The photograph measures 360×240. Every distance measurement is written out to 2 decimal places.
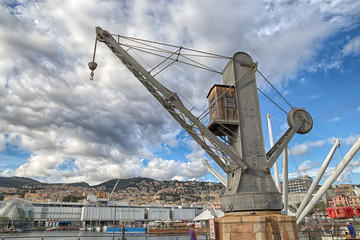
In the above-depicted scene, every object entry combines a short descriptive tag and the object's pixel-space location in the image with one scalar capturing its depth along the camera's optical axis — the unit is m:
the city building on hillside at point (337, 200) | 133.01
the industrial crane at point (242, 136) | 11.95
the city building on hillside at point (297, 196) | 162.26
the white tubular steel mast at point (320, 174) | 25.58
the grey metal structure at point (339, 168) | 22.64
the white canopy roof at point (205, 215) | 65.56
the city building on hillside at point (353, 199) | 124.07
